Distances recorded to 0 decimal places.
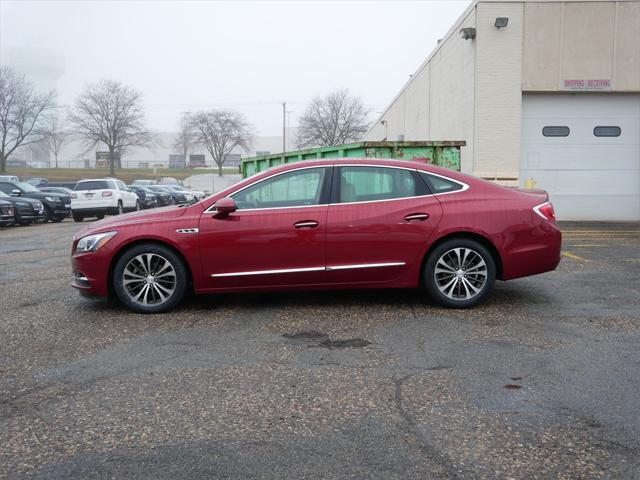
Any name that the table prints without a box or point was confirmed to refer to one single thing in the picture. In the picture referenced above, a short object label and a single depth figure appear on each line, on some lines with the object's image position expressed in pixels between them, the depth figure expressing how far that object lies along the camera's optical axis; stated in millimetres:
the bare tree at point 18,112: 59031
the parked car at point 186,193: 40984
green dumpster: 10844
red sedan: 5852
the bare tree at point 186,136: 89875
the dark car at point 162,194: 35031
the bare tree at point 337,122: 66938
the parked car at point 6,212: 19119
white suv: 22375
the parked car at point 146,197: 31641
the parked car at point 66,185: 38744
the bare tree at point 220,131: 85062
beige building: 15898
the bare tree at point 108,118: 66688
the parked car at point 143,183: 44588
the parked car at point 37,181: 43212
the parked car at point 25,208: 19922
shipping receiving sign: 15961
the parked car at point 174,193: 38559
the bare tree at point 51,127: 60947
